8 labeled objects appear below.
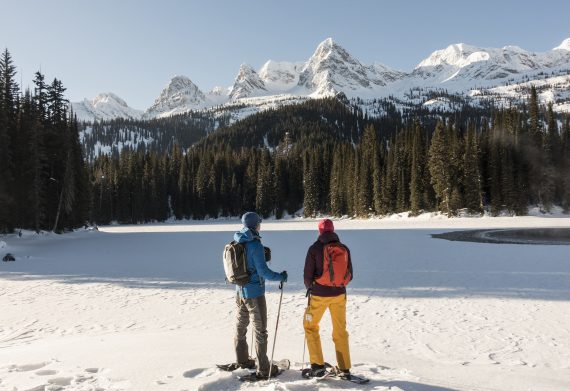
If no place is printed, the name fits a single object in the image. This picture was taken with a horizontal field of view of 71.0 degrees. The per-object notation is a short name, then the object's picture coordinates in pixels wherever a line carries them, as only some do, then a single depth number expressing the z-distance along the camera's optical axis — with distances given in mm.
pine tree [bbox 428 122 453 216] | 59406
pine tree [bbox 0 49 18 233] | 35656
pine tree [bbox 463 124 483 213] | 59469
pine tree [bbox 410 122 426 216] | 63531
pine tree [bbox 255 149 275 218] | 94938
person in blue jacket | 5785
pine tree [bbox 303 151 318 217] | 89750
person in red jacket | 5750
